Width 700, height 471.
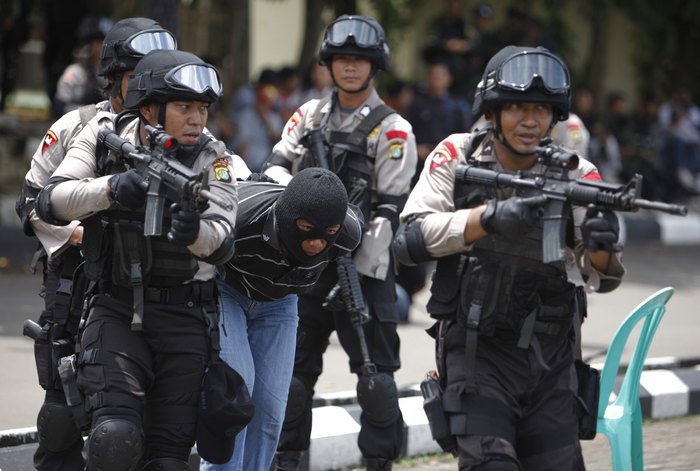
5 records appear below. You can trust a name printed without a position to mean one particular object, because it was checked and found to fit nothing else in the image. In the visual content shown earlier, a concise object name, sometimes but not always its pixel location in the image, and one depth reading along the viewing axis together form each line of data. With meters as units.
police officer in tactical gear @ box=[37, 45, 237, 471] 8.66
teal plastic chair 11.06
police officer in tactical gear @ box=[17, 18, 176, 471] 9.88
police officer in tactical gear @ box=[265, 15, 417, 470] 11.58
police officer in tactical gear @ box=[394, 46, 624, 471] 8.77
